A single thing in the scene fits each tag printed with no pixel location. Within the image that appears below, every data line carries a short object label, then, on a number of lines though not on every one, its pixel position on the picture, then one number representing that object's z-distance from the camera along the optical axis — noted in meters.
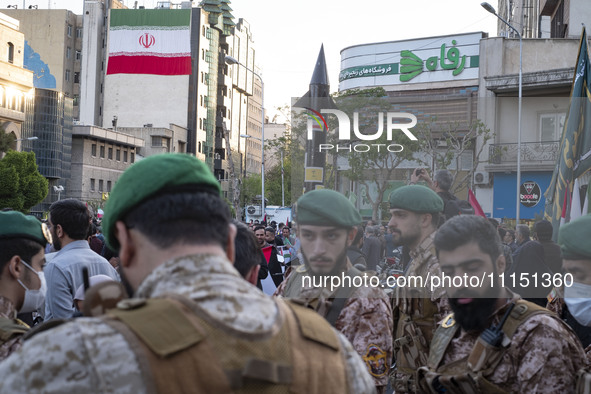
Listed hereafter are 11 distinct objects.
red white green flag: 76.94
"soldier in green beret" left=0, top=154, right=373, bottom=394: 1.51
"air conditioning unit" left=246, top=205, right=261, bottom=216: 40.37
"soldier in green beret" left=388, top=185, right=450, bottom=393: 4.26
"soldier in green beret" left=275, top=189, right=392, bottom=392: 3.68
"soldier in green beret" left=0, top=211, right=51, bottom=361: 3.21
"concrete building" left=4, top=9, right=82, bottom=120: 82.62
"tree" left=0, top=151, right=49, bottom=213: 42.69
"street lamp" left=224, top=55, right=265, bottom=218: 36.28
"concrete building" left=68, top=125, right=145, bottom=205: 68.06
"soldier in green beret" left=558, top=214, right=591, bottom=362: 3.62
